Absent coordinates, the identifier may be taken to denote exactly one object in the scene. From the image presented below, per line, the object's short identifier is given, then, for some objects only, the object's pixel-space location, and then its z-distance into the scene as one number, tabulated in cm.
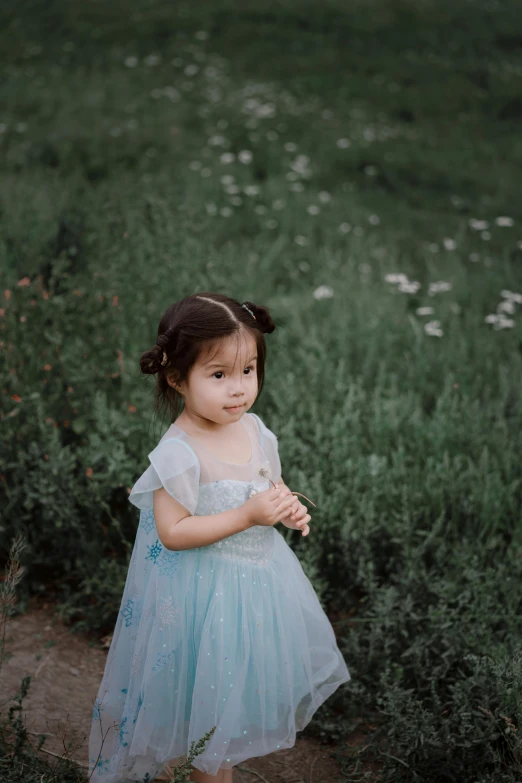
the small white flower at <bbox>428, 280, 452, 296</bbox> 537
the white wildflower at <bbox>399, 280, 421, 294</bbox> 516
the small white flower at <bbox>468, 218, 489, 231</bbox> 661
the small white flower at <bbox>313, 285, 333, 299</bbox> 508
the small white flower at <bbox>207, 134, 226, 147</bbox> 814
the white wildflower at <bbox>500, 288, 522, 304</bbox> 516
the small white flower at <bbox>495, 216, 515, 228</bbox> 675
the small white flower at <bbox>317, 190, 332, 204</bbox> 726
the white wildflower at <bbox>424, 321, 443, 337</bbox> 464
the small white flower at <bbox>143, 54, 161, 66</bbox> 1092
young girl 198
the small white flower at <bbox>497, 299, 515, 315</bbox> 508
